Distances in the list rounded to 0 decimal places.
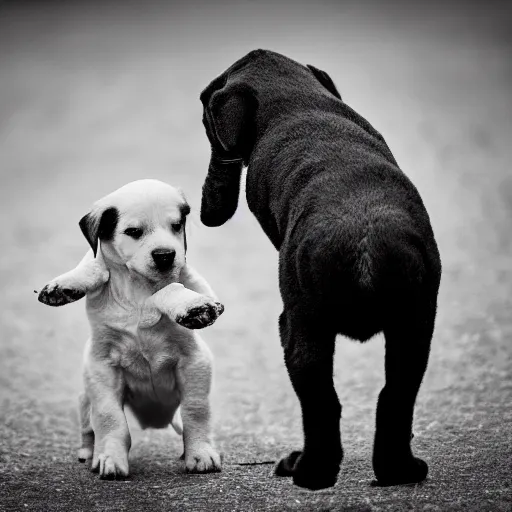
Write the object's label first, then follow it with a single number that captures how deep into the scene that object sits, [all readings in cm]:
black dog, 809
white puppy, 1047
